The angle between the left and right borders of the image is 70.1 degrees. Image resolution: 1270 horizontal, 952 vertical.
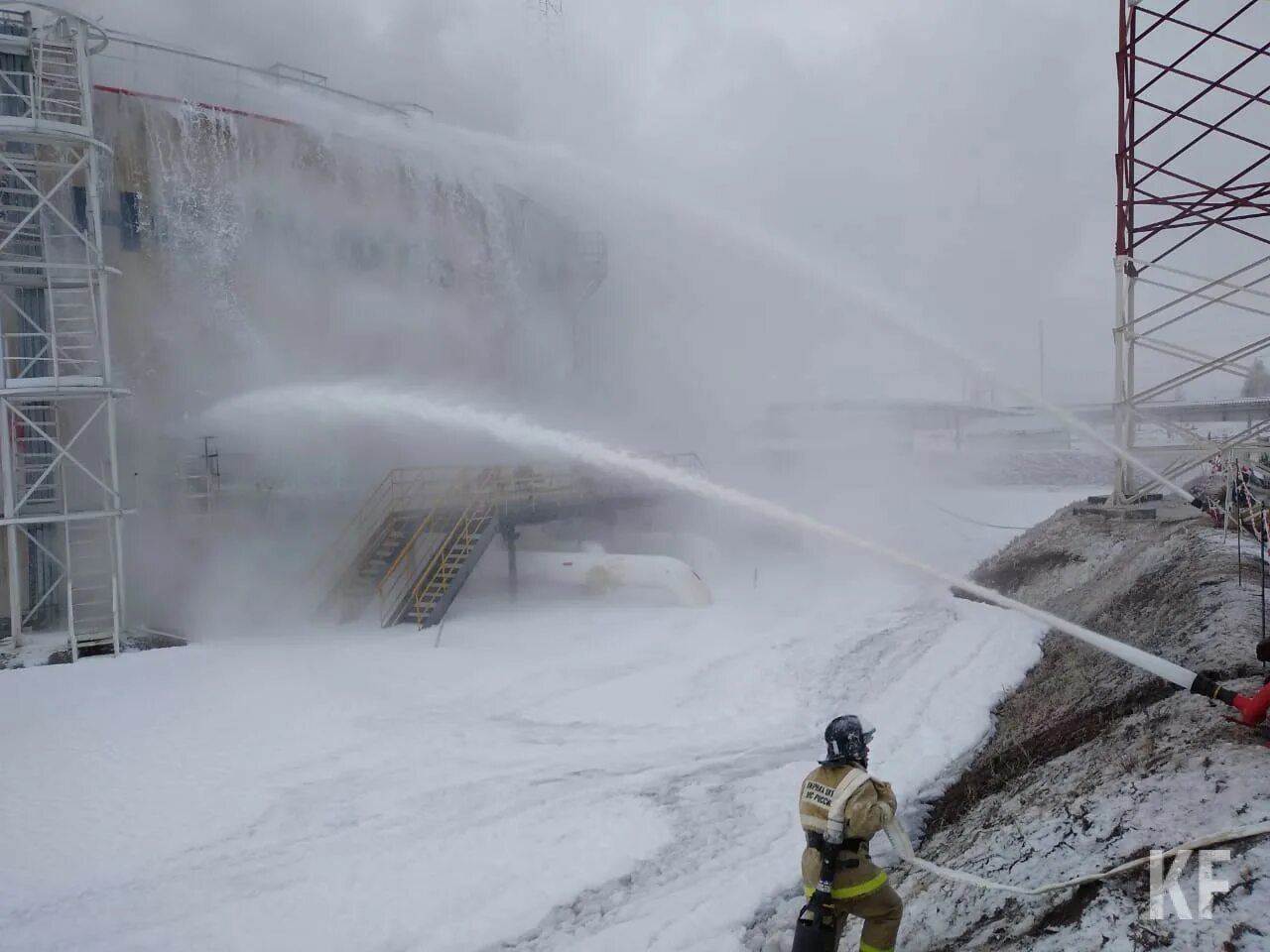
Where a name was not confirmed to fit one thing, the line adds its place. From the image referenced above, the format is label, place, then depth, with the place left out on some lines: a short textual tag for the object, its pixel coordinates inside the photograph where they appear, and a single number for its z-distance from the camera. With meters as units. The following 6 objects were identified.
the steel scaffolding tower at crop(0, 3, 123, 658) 14.82
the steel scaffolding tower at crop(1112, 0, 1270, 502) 13.46
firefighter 4.52
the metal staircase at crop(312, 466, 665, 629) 18.08
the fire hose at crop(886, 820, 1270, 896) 4.49
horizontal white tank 19.06
